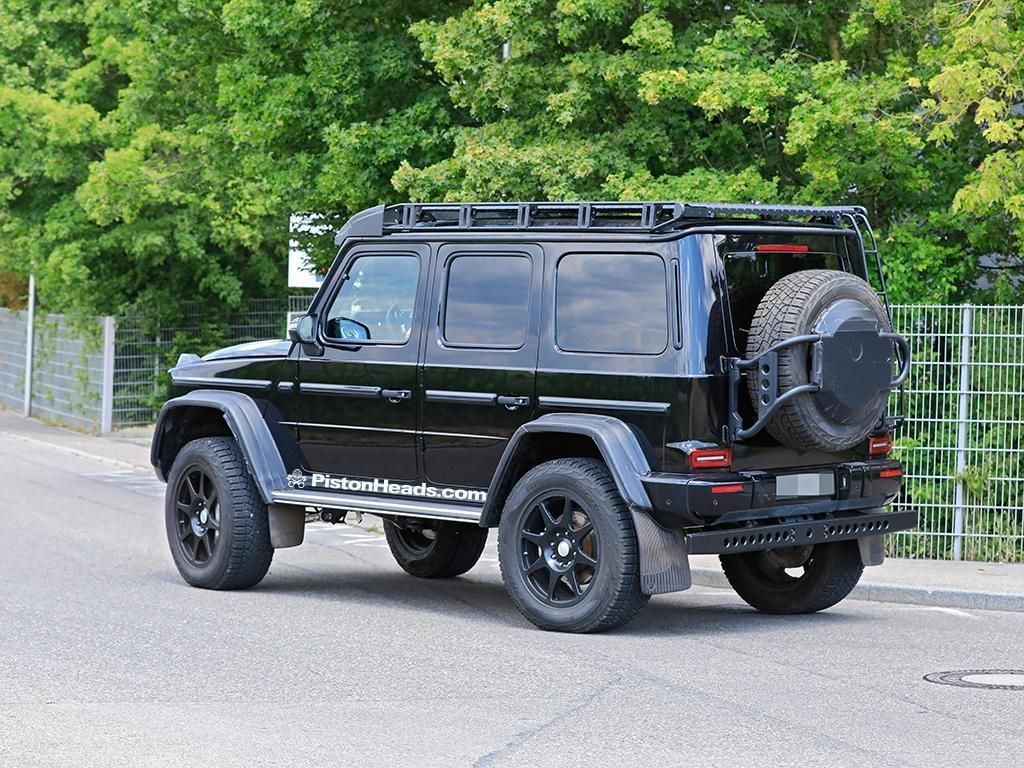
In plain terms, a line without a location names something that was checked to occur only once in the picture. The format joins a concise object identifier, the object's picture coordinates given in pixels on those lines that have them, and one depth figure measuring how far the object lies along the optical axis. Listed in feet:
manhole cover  28.32
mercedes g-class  31.78
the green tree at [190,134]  64.13
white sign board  67.77
